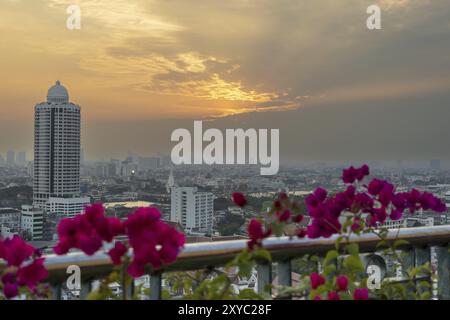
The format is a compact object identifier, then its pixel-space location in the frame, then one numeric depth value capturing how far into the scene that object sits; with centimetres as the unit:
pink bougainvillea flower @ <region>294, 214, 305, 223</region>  141
